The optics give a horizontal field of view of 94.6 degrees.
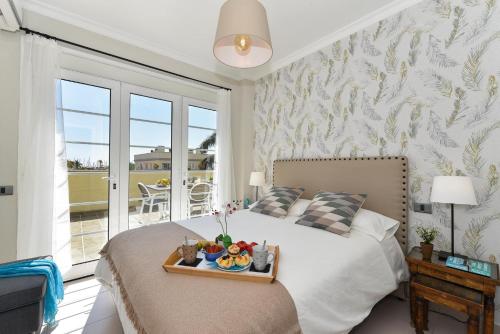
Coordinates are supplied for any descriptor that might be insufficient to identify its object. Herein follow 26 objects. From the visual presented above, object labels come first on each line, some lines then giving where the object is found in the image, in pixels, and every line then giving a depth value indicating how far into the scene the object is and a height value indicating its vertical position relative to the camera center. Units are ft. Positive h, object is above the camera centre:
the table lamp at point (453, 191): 5.26 -0.48
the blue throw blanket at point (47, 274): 5.30 -2.63
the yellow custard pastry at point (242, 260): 4.25 -1.73
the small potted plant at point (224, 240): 5.07 -1.63
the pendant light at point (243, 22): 4.31 +2.80
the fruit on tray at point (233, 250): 4.48 -1.62
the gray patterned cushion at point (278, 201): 8.49 -1.26
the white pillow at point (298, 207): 8.35 -1.43
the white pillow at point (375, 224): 6.34 -1.57
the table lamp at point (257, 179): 11.09 -0.52
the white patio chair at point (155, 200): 10.04 -1.48
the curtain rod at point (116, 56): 7.11 +4.14
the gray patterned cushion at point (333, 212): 6.50 -1.29
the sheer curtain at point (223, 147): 11.69 +1.06
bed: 3.25 -1.95
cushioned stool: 4.77 -2.95
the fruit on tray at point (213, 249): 4.63 -1.65
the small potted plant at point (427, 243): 5.47 -1.78
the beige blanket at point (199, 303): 3.01 -1.98
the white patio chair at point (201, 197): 11.45 -1.52
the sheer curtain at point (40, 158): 6.96 +0.24
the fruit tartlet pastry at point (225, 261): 4.18 -1.73
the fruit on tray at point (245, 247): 4.75 -1.64
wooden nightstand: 4.60 -2.59
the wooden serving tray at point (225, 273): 3.90 -1.84
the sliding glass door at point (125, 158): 8.50 +0.39
